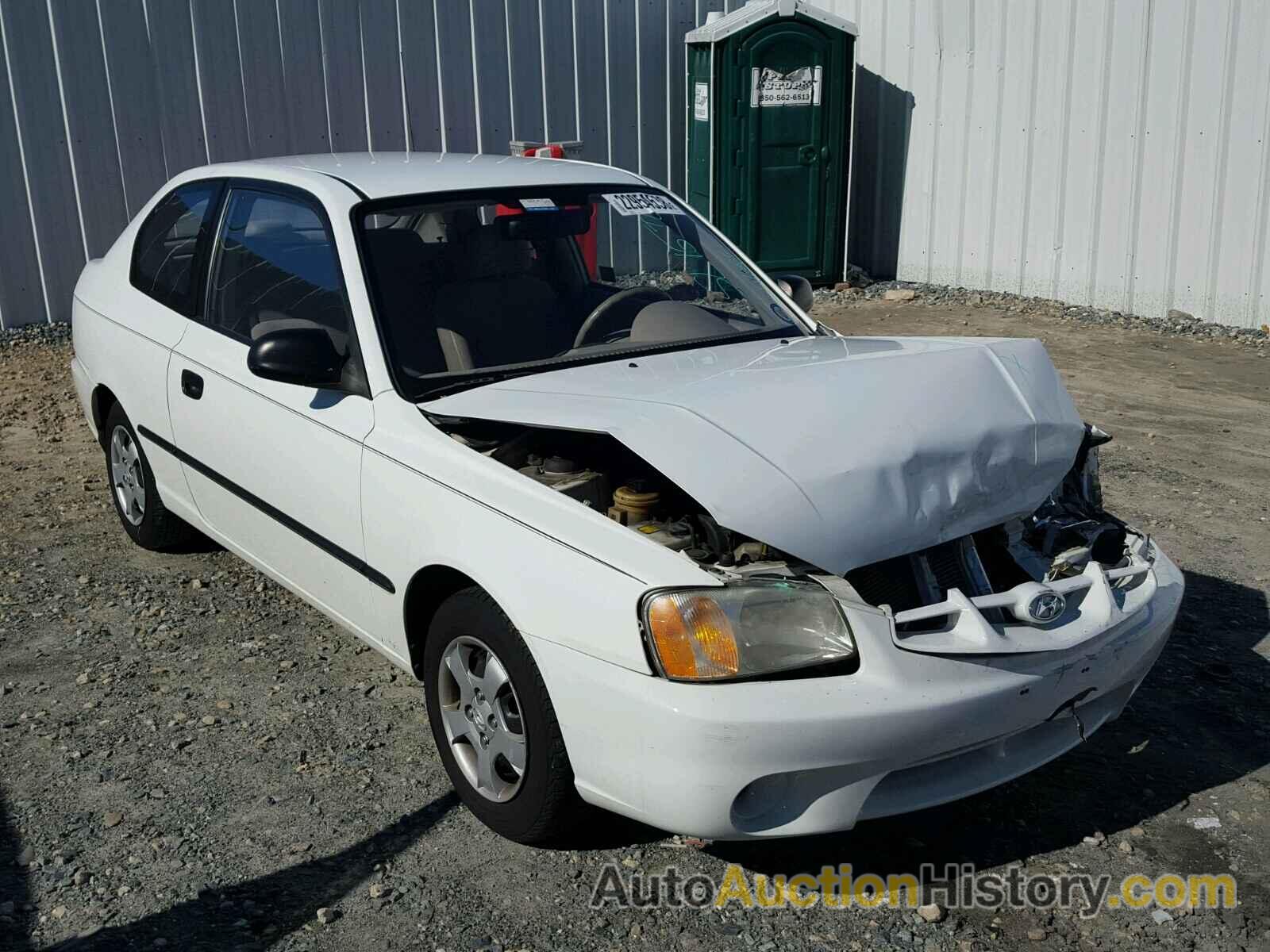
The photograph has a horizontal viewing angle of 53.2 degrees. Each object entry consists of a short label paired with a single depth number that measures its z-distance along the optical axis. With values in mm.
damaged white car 2785
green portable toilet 10656
